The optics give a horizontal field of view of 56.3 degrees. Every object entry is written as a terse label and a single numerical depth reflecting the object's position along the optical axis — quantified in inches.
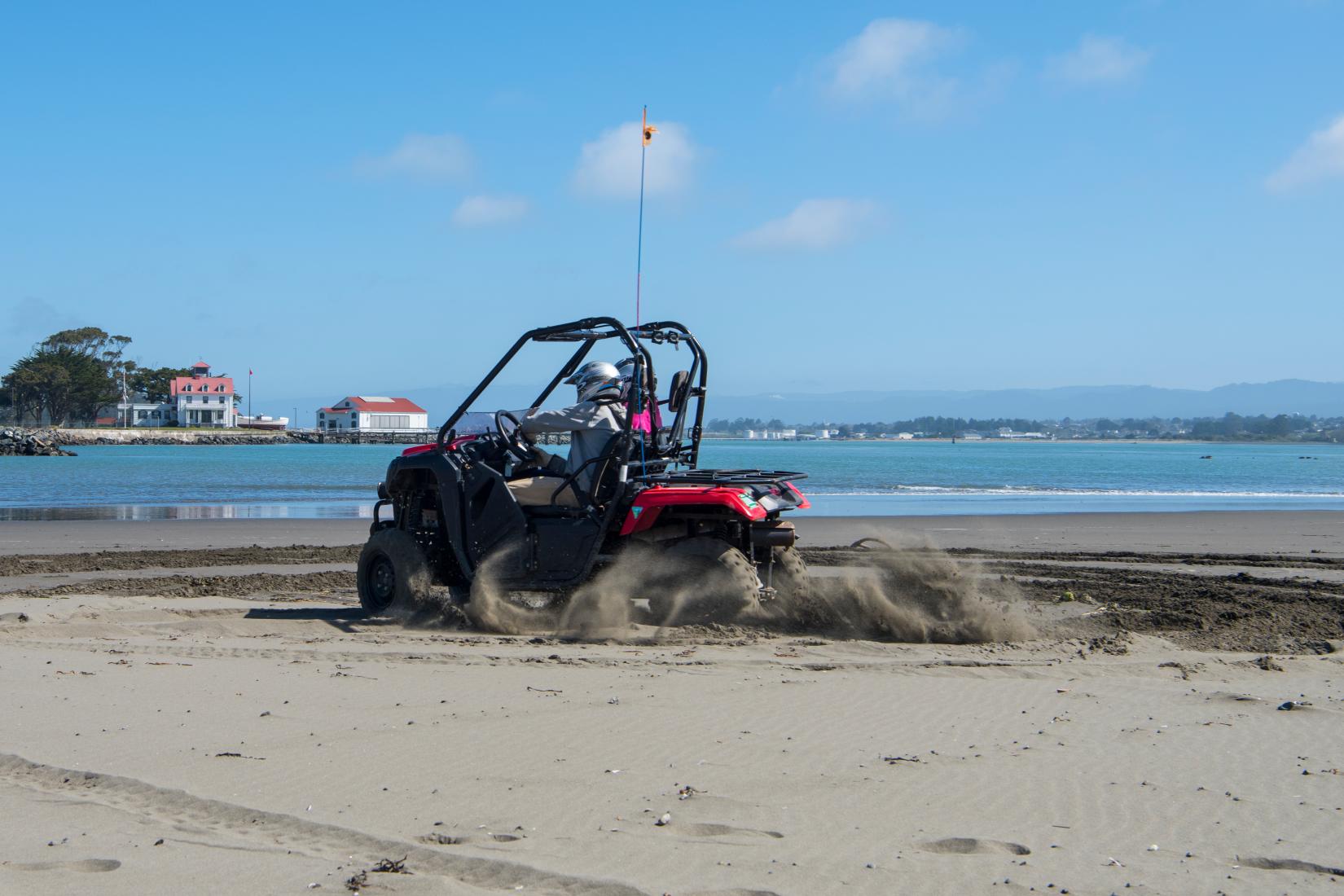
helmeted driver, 317.1
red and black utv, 312.5
